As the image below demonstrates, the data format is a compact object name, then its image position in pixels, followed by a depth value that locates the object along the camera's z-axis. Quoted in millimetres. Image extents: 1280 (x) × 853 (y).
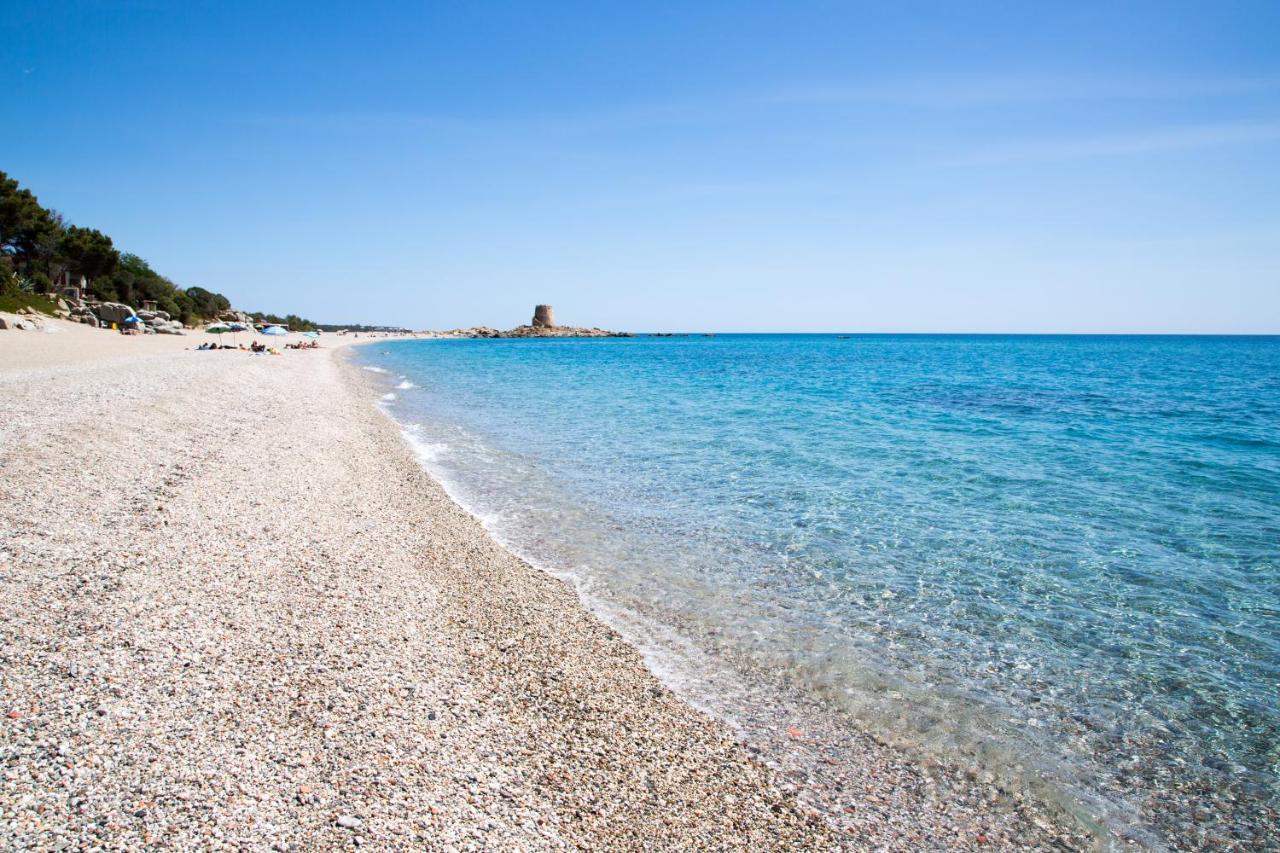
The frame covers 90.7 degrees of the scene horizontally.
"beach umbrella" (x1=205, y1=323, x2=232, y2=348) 65875
